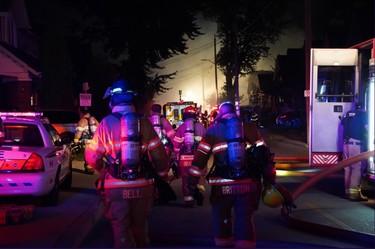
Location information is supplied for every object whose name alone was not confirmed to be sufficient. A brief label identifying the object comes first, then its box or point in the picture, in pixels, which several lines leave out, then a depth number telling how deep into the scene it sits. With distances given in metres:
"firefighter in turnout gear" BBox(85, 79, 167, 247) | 4.57
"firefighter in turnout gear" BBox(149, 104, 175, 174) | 9.94
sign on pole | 17.78
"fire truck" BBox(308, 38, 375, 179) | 10.05
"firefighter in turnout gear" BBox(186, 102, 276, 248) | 5.02
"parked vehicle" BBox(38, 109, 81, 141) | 20.11
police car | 7.92
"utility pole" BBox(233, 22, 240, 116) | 31.98
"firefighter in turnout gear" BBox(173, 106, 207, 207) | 9.17
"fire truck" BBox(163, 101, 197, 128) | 26.75
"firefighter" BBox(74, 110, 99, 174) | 13.59
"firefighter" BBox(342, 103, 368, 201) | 8.90
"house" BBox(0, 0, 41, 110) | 20.52
